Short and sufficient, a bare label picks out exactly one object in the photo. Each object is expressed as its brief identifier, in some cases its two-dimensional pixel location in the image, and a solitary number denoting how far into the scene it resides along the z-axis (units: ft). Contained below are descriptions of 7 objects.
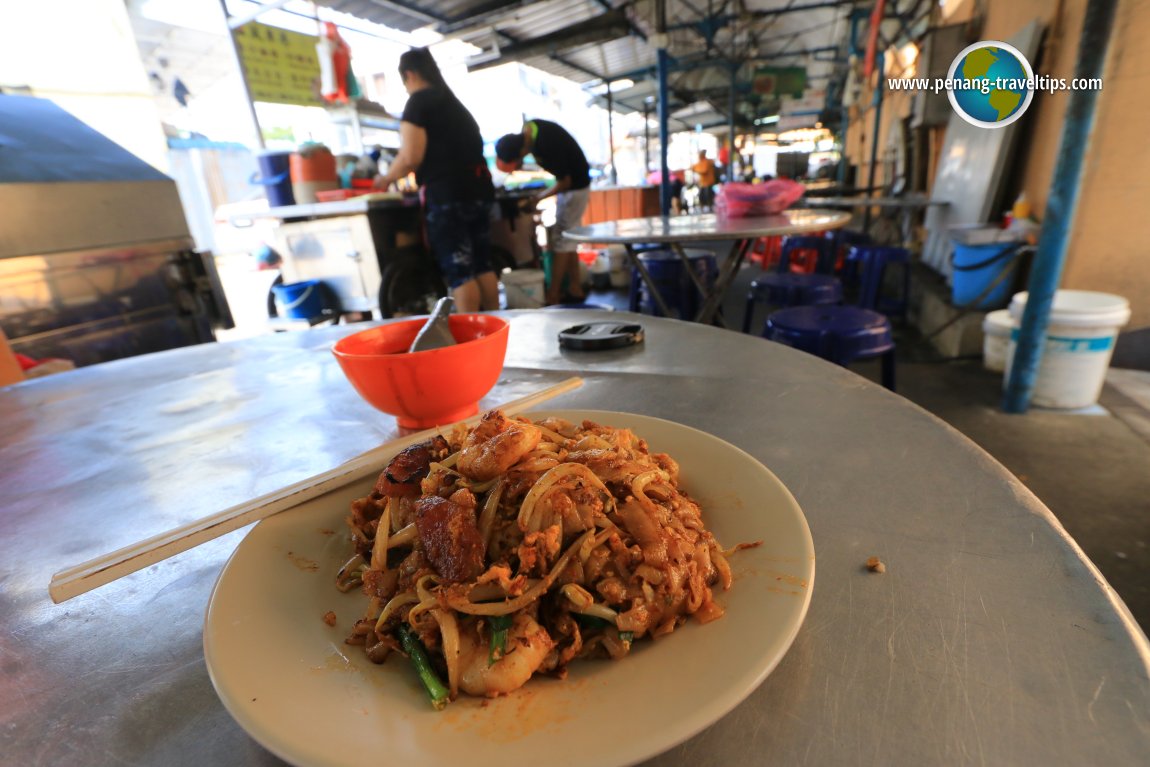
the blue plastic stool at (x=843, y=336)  8.13
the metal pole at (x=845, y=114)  34.53
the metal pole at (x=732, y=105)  40.99
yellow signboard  16.92
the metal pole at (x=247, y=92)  16.10
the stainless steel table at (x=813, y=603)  1.53
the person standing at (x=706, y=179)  44.47
